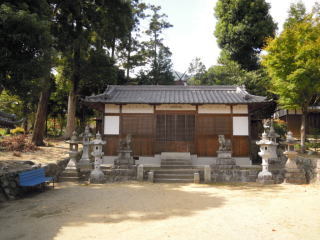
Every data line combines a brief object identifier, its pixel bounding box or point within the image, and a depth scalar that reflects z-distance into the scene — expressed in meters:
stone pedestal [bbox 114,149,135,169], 12.05
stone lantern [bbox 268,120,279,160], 13.81
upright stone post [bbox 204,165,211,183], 11.37
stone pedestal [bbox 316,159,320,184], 10.48
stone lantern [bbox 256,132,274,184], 10.94
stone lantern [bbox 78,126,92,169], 13.30
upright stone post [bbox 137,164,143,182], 11.47
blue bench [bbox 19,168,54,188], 8.28
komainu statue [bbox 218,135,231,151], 12.37
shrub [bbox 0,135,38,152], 13.84
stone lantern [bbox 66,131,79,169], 11.77
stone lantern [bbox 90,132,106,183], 11.27
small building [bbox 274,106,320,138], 20.80
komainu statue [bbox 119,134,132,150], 12.63
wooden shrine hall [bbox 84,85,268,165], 13.52
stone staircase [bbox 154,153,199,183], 11.52
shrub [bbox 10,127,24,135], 25.63
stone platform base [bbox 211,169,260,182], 11.53
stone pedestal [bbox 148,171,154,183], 11.27
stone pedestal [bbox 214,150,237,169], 12.02
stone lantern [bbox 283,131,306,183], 10.93
